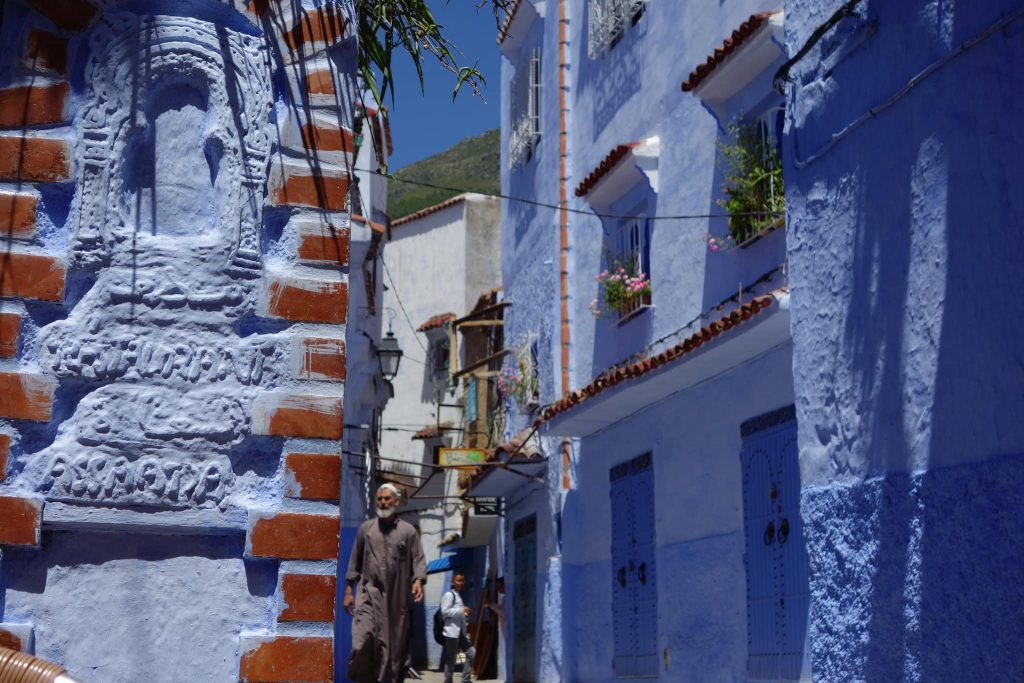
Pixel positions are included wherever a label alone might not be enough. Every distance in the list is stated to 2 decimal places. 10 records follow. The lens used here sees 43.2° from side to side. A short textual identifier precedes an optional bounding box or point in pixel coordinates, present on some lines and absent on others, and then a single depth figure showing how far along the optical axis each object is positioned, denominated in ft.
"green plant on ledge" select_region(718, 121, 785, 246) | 38.34
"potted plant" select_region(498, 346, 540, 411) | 64.13
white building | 104.78
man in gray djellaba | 25.88
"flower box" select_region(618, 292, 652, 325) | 48.43
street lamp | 80.94
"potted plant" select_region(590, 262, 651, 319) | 48.67
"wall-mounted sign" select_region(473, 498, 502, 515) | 72.64
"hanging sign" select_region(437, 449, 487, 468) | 62.13
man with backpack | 55.31
